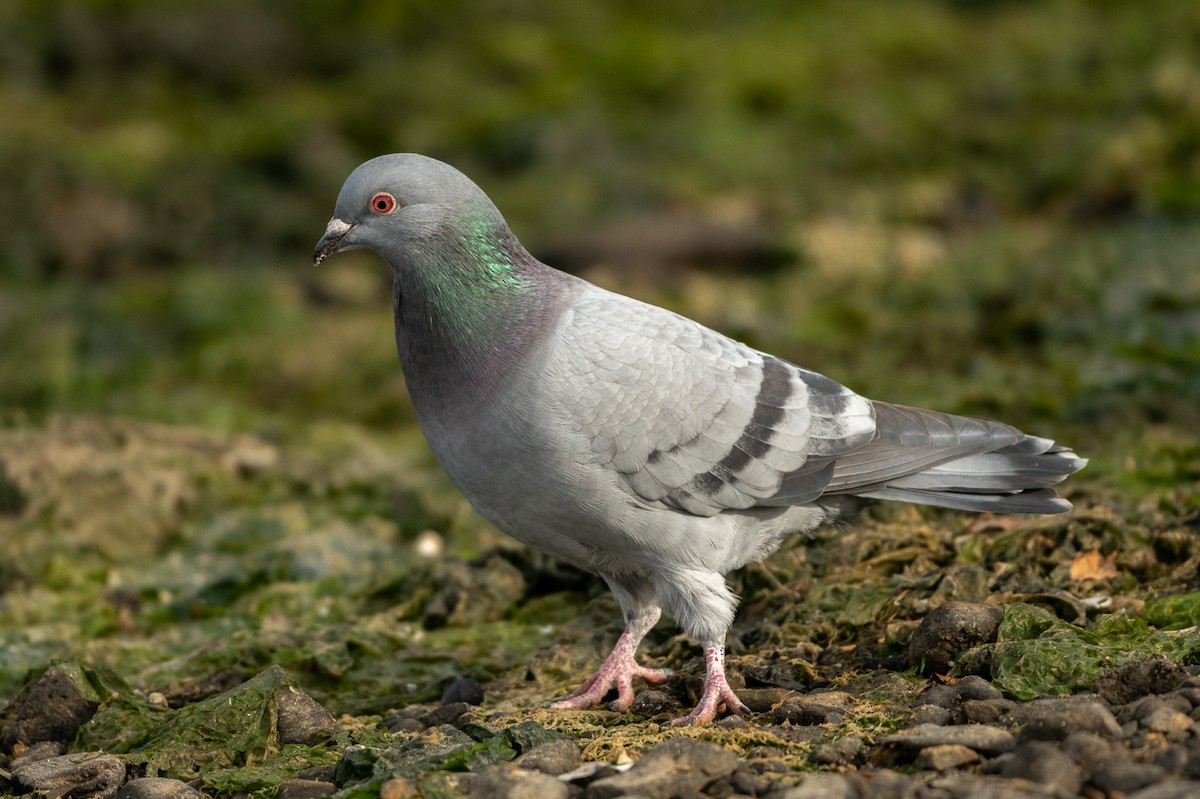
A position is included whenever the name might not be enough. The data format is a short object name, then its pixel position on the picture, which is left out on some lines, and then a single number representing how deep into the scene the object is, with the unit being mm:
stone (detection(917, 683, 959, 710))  10937
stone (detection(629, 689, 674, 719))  12680
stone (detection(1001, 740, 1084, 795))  8922
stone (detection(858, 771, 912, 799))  8992
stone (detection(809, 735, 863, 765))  10023
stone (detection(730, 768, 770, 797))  9586
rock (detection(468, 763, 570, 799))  9617
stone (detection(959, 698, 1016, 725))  10398
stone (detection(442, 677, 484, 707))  13547
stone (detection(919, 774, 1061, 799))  8680
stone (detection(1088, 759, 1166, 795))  8812
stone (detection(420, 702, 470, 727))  12695
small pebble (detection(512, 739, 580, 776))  10266
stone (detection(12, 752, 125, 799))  11148
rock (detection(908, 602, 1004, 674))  12008
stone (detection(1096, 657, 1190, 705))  10398
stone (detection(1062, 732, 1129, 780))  9156
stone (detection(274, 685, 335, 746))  12109
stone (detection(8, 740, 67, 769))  12297
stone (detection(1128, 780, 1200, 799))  8375
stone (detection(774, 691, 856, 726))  11078
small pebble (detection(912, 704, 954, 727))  10594
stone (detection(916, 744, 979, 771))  9609
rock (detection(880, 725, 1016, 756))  9727
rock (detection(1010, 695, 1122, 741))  9617
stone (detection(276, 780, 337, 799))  10641
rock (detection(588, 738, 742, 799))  9555
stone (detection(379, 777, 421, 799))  10039
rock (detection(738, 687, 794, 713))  12172
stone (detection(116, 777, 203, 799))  10750
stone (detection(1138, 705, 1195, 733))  9547
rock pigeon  12242
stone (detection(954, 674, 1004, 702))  10828
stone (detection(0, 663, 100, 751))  12781
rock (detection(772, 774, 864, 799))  9000
